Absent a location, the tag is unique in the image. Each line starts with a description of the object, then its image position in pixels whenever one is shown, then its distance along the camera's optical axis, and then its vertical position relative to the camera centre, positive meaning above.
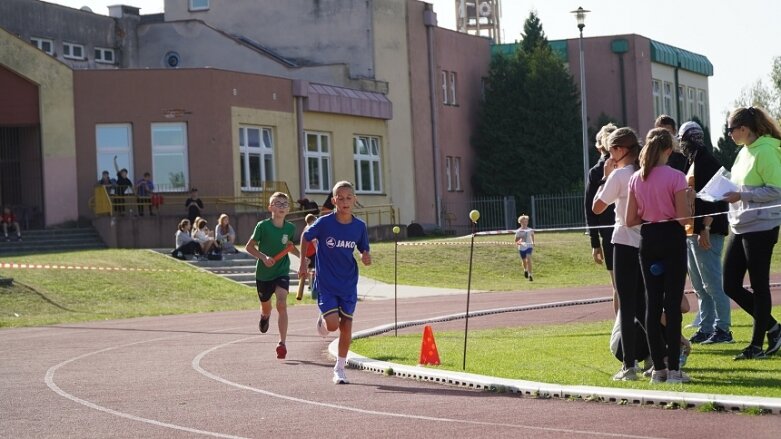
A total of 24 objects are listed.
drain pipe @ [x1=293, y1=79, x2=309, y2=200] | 48.88 +2.89
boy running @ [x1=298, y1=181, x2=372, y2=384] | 13.70 -0.53
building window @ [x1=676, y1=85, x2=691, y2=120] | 75.54 +4.50
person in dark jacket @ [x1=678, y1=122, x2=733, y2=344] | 13.56 -0.62
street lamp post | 46.09 +4.31
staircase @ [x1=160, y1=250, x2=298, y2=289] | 35.53 -1.57
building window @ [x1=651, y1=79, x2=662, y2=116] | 71.37 +4.80
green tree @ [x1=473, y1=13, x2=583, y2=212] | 61.06 +2.65
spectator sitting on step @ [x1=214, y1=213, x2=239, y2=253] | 38.22 -0.76
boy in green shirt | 16.42 -0.55
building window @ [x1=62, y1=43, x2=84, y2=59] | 54.34 +6.29
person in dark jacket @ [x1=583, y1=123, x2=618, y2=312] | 13.17 -0.28
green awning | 70.62 +6.86
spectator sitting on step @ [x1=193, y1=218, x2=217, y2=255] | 37.25 -0.76
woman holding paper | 12.79 -0.19
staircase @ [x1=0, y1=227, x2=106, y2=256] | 39.73 -0.76
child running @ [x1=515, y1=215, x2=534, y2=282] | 36.49 -1.39
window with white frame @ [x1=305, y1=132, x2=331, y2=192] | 50.56 +1.50
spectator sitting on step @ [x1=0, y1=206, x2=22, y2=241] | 40.16 -0.12
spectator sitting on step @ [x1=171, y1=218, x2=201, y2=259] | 37.12 -0.93
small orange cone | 13.99 -1.51
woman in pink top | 11.35 -0.38
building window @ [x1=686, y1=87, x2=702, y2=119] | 77.33 +4.76
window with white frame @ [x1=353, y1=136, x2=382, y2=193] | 53.59 +1.43
